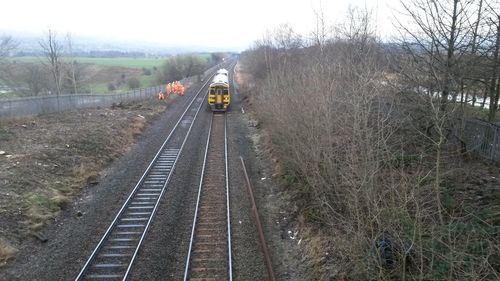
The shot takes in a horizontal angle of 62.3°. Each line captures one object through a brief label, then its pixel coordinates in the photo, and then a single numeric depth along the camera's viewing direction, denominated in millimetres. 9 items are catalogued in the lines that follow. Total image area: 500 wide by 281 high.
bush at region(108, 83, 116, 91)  75175
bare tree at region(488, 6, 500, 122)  12742
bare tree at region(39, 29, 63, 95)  45653
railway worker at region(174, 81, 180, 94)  46328
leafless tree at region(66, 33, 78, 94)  54031
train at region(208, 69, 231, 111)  34656
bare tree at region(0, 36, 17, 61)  35338
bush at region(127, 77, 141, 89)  66450
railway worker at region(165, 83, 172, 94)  45688
